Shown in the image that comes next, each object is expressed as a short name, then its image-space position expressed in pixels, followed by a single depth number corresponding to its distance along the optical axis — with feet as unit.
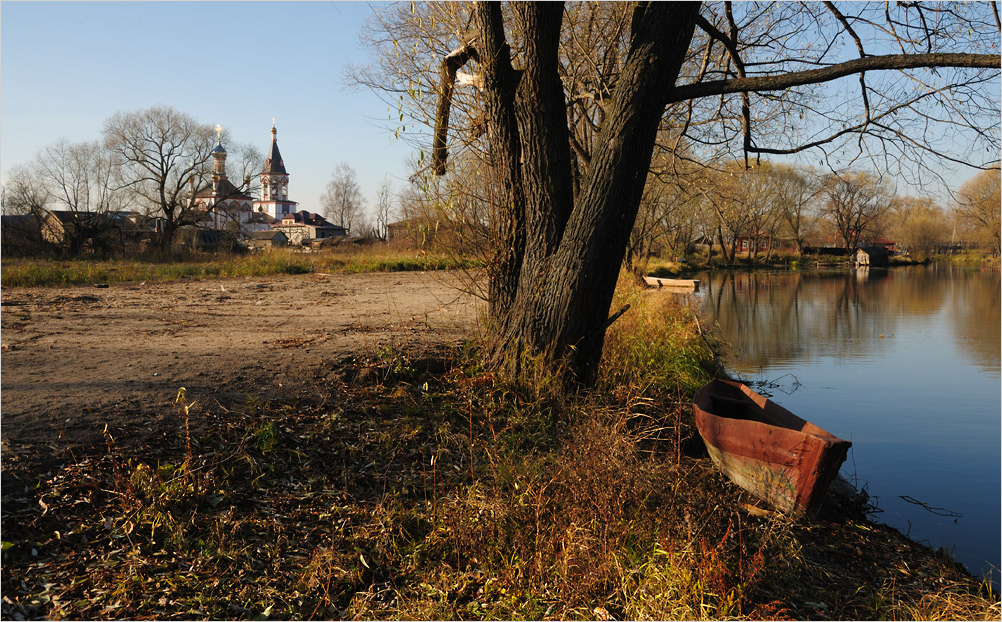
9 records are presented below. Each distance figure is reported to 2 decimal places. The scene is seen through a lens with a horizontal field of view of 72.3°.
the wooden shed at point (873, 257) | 198.01
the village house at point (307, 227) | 284.69
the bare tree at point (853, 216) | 184.03
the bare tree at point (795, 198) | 190.08
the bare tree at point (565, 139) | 20.39
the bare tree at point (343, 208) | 352.90
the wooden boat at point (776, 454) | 18.03
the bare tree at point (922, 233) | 208.74
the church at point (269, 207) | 153.89
